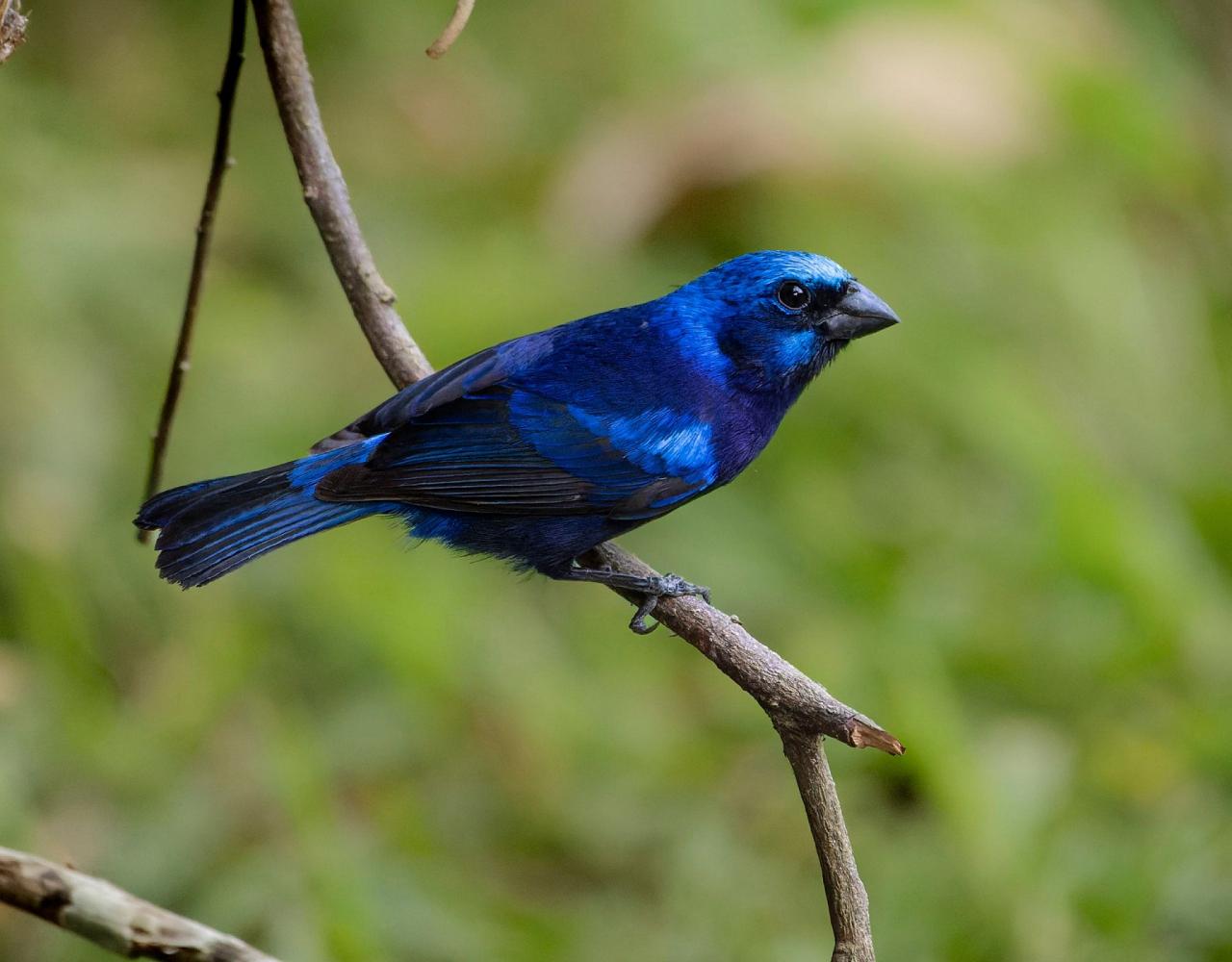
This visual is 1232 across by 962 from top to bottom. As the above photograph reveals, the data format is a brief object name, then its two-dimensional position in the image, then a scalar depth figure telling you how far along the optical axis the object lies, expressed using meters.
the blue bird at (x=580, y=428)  6.38
